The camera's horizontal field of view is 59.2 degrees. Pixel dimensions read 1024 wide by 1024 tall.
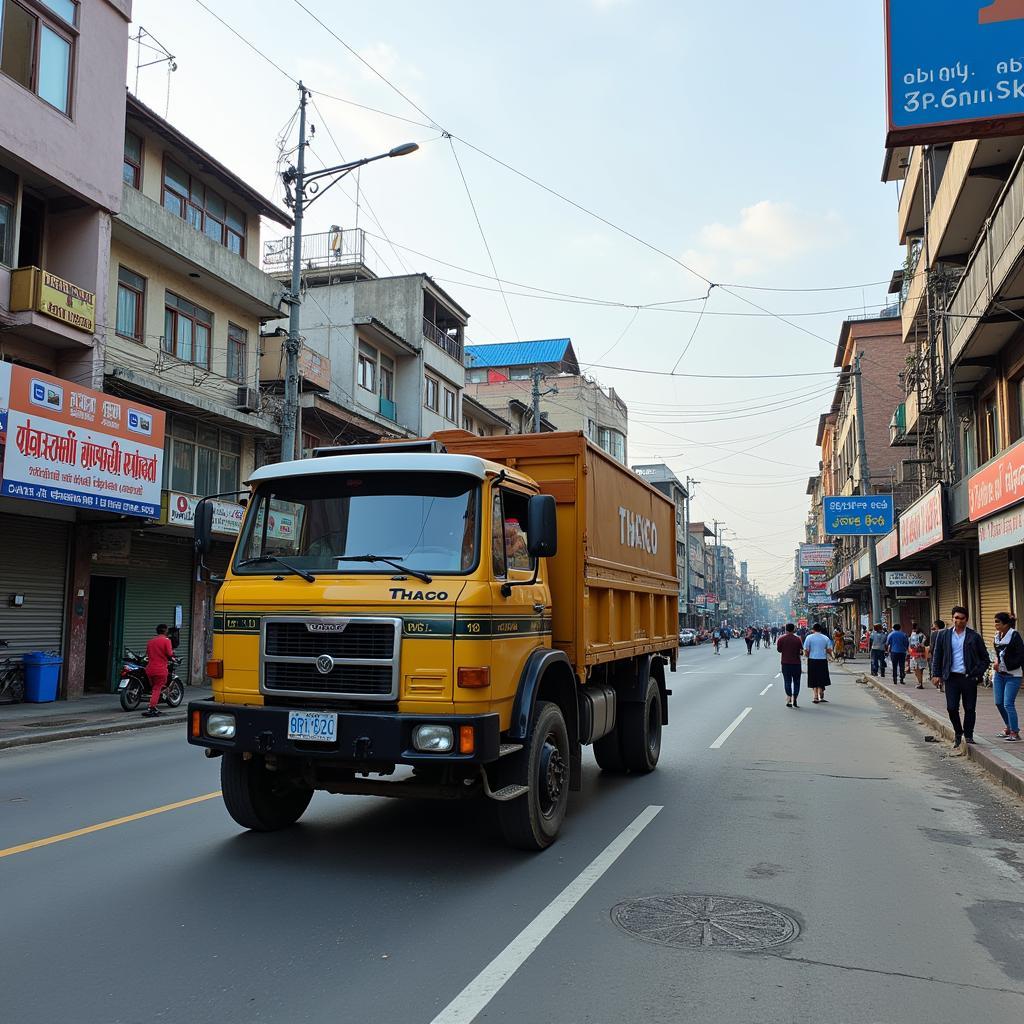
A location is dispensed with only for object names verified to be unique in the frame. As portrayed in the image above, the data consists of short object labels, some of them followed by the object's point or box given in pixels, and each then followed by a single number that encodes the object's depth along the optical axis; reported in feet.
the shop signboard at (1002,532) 51.16
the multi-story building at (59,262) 55.62
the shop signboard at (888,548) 99.77
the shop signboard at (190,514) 67.15
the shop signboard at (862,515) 101.45
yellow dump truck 18.38
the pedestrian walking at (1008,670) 40.40
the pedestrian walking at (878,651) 94.94
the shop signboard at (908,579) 104.47
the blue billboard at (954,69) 26.37
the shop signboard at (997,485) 49.60
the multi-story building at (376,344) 106.63
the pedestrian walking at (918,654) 75.77
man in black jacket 38.22
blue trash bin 58.34
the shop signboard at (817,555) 185.11
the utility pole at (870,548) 104.63
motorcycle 56.08
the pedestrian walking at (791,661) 63.87
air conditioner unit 80.33
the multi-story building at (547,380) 202.28
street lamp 62.28
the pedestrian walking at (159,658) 55.67
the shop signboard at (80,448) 49.88
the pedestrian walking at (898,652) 82.23
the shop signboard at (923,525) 71.72
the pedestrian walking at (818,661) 66.33
